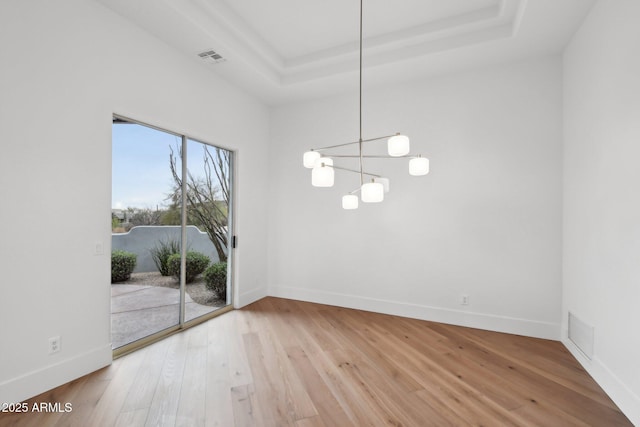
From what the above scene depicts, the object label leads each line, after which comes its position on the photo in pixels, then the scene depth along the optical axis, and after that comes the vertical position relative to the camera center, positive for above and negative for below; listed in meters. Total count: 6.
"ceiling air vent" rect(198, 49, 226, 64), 3.29 +1.78
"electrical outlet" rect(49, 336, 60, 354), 2.23 -1.05
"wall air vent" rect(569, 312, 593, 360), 2.51 -1.10
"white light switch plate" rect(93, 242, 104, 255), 2.52 -0.35
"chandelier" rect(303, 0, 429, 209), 2.02 +0.30
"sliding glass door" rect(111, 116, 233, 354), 2.84 -0.25
